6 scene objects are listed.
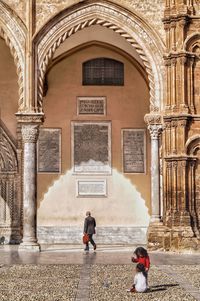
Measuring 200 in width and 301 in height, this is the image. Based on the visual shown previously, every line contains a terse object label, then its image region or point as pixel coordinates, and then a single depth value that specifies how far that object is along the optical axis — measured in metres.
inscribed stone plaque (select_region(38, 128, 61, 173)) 23.69
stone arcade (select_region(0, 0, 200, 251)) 23.39
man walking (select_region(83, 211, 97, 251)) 20.47
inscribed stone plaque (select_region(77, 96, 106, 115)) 23.92
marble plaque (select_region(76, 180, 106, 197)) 23.64
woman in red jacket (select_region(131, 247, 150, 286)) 11.88
